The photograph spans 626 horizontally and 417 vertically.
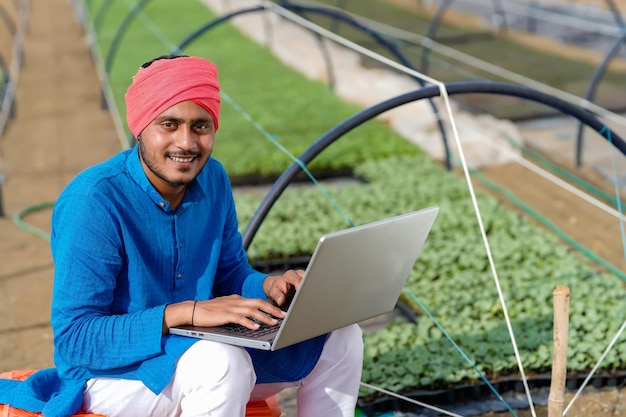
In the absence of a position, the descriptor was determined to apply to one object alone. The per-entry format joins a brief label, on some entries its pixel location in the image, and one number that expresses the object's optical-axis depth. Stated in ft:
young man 7.84
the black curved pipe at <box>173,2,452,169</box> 19.71
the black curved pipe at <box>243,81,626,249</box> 11.53
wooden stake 8.45
